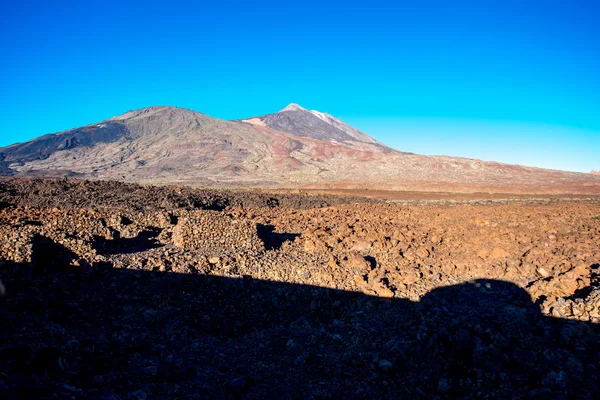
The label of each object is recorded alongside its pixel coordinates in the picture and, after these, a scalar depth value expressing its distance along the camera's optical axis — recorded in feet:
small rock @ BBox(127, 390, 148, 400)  13.08
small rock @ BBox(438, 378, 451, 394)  14.52
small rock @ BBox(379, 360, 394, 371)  15.98
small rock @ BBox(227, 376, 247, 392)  14.56
